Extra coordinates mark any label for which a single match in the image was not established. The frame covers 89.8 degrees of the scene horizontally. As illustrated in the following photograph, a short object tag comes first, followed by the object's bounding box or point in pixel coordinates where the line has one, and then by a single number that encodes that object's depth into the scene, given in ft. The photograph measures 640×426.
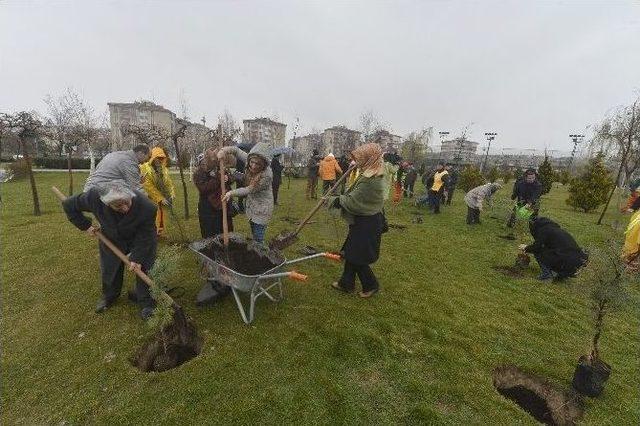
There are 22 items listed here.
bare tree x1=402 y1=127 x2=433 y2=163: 123.54
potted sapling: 8.38
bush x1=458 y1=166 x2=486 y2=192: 51.55
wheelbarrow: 9.80
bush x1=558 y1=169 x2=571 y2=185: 88.22
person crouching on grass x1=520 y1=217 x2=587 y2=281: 16.19
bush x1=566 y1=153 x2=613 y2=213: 40.73
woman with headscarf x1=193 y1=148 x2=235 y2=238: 14.34
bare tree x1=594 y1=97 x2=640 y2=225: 35.65
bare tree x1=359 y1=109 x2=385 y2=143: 120.23
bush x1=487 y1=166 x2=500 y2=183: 80.01
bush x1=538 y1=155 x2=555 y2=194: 55.36
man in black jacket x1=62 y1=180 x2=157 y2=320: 10.57
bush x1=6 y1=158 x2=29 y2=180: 50.42
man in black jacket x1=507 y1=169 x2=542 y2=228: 25.56
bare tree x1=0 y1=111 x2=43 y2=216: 25.72
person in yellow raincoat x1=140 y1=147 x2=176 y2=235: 17.74
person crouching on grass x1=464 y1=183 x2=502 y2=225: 28.78
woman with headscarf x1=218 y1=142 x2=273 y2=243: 12.87
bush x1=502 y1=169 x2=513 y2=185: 84.57
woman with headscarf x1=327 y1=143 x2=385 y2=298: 12.04
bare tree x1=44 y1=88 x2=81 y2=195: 47.45
